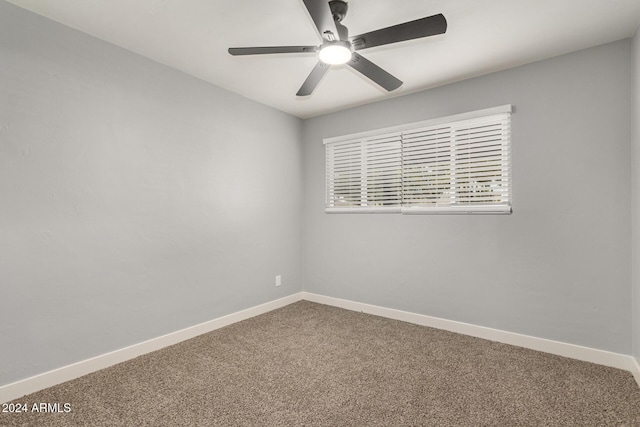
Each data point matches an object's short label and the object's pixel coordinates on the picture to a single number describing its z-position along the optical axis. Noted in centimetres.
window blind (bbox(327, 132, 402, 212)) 349
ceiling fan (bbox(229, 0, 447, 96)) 163
